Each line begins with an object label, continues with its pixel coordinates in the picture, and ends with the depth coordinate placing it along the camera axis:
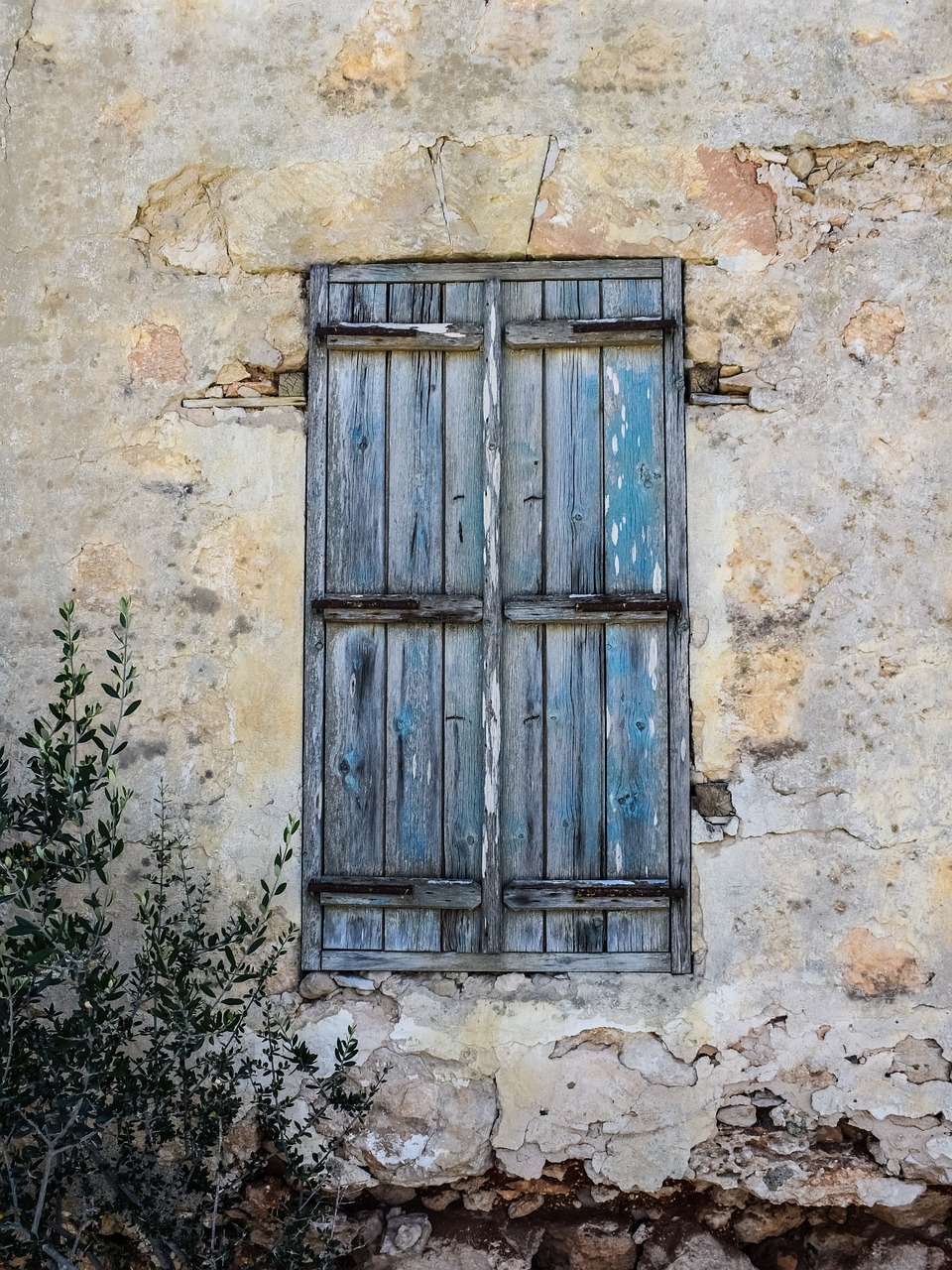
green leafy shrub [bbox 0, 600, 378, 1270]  2.60
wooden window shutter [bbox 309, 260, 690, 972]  3.04
